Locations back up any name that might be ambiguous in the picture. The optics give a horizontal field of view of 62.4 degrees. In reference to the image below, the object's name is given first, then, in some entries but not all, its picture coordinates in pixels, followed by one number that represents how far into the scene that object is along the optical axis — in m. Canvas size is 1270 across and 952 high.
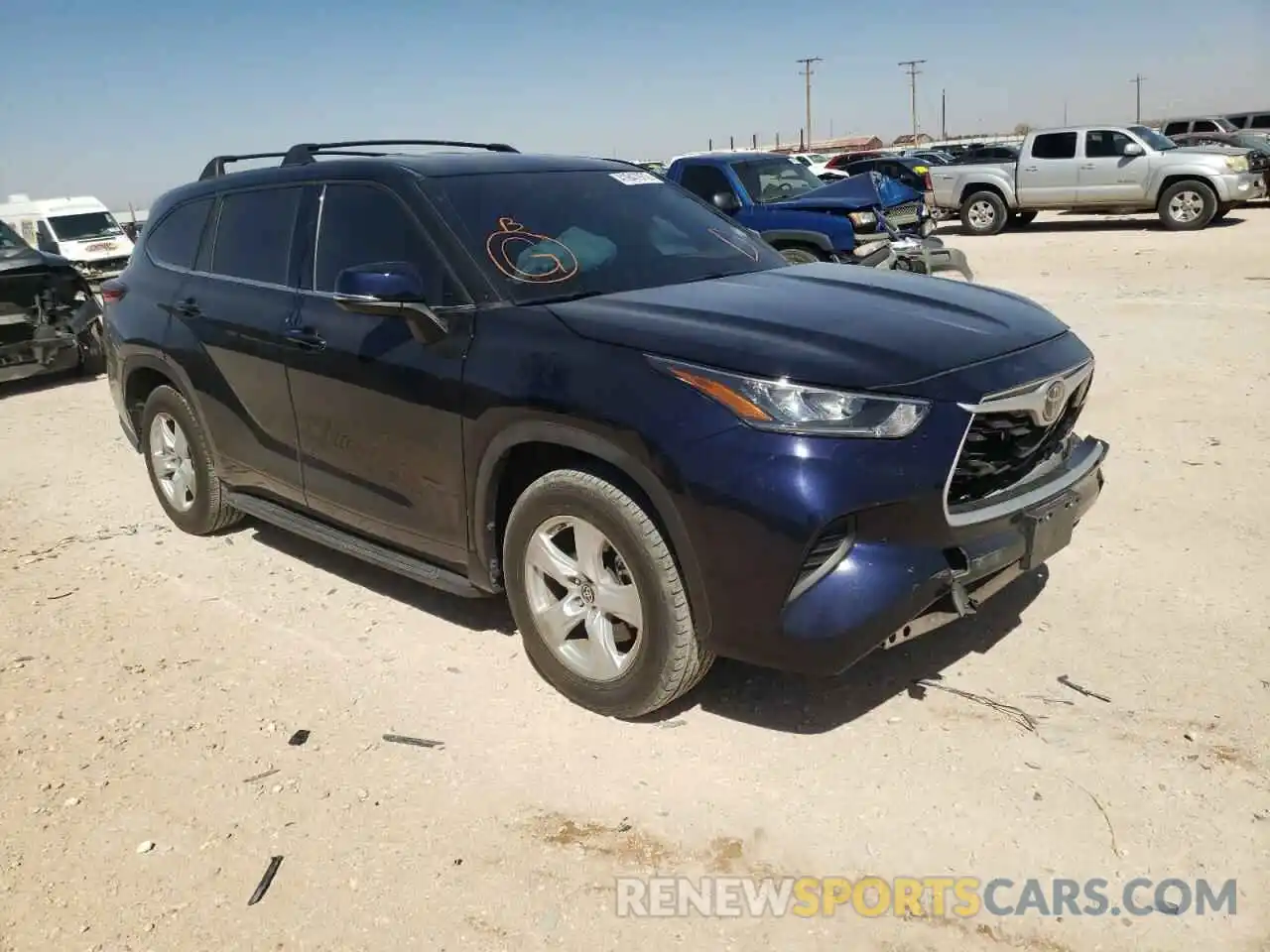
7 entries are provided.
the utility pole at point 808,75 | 82.00
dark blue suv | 2.88
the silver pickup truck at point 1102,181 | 17.55
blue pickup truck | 11.12
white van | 21.30
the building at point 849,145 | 65.81
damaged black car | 9.69
